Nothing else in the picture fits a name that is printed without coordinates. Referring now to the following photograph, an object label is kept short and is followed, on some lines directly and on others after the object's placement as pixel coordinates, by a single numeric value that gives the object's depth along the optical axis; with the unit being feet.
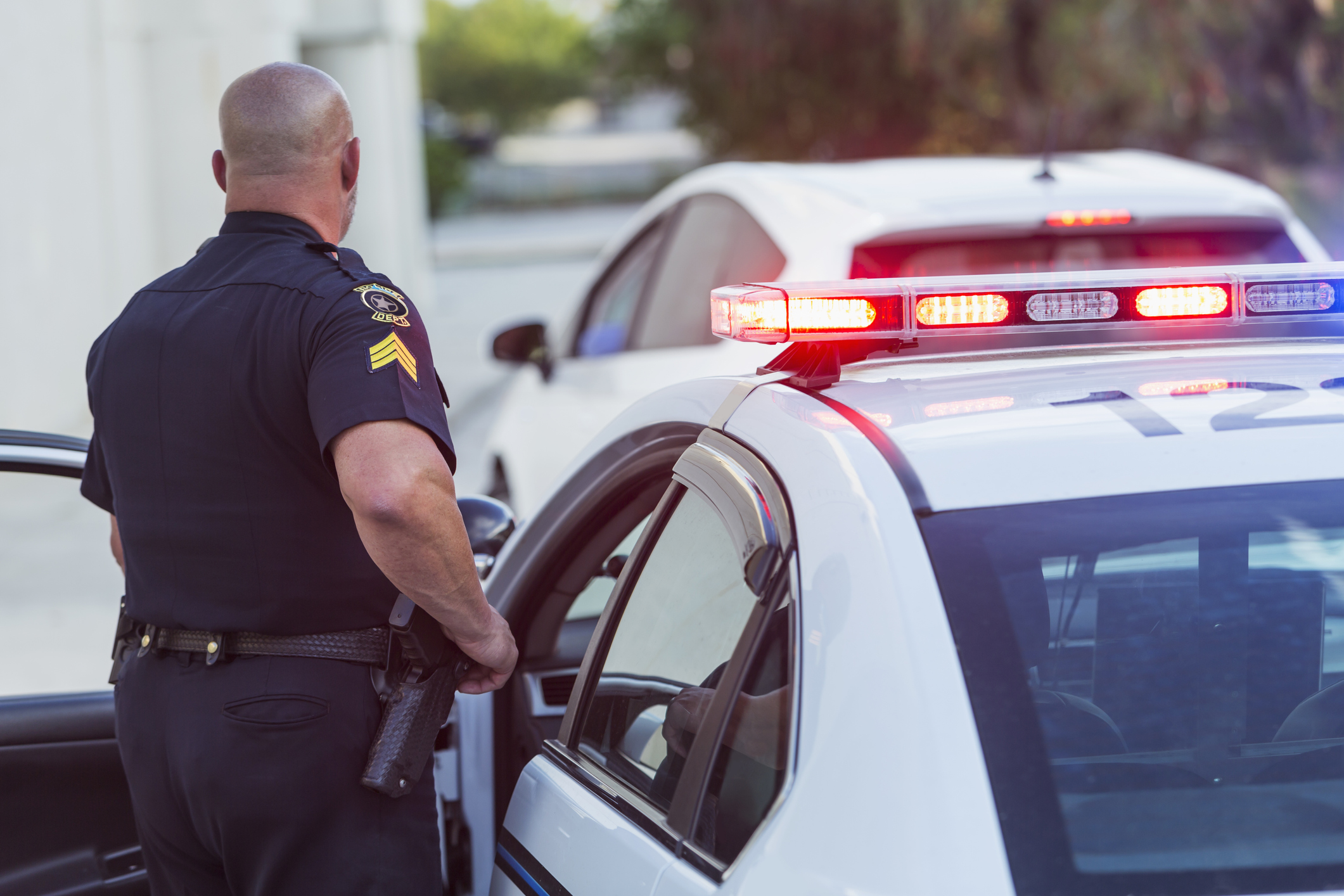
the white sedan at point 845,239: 25.22
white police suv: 9.30
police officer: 13.28
